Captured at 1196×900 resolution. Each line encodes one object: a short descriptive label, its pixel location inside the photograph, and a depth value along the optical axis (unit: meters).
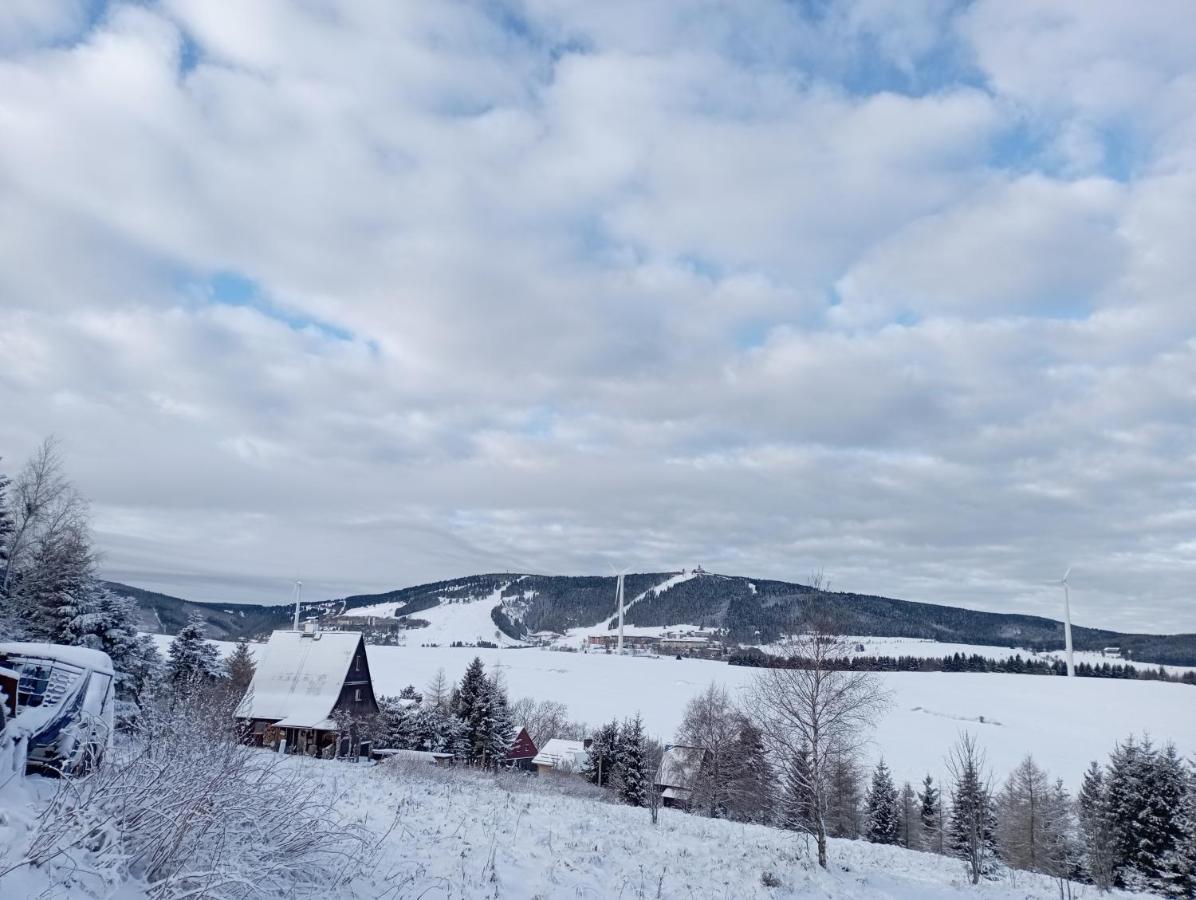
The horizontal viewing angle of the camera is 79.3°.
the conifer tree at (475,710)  53.22
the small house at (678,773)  54.75
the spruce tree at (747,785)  44.56
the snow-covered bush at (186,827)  5.78
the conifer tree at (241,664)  60.40
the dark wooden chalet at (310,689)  44.81
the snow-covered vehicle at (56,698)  8.43
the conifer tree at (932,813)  56.25
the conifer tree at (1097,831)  31.64
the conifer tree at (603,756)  58.22
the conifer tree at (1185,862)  32.62
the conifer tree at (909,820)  59.88
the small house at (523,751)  63.81
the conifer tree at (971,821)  23.41
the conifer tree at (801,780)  22.62
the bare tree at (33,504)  32.94
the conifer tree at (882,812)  55.09
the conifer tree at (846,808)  51.24
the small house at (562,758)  63.06
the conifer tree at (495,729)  53.63
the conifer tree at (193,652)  43.64
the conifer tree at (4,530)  29.59
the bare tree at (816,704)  22.50
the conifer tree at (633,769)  46.28
